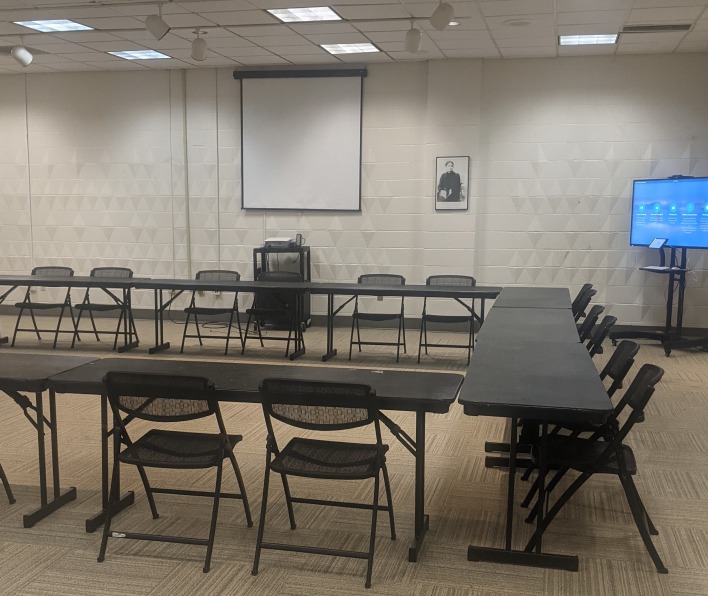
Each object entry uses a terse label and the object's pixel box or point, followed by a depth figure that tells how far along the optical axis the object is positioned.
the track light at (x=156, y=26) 5.87
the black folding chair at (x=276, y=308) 7.22
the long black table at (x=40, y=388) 3.24
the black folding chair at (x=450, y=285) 6.92
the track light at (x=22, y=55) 6.77
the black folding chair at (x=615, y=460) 2.93
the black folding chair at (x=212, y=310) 7.39
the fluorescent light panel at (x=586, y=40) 7.05
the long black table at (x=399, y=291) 6.63
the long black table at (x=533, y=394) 2.67
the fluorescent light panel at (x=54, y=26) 6.74
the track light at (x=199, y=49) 6.46
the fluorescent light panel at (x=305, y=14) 6.23
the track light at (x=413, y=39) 6.04
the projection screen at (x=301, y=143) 8.55
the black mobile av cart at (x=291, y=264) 8.46
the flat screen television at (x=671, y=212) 7.22
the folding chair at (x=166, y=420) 2.88
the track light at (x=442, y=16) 5.44
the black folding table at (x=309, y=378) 2.92
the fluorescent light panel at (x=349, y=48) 7.50
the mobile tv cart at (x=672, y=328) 7.35
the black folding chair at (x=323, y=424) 2.74
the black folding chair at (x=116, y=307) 7.38
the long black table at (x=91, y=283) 7.17
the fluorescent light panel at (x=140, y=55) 7.96
